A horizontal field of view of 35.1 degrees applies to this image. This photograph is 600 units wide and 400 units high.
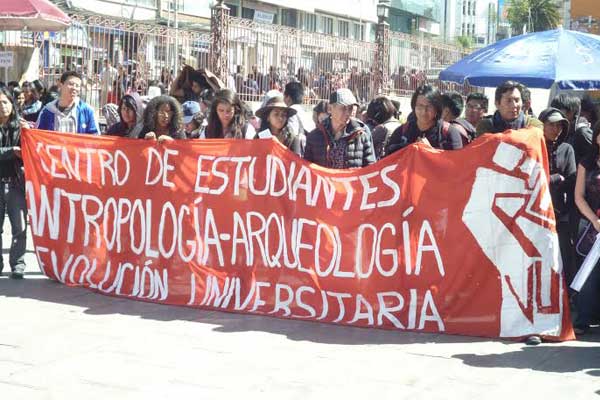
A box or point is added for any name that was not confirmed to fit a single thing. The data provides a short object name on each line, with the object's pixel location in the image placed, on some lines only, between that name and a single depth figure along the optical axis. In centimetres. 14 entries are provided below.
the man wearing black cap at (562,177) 743
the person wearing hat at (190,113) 1039
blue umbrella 948
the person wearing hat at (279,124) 822
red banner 665
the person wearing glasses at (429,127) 748
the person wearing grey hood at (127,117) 888
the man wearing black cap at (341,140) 757
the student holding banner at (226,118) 840
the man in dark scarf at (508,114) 732
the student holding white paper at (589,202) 676
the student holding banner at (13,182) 869
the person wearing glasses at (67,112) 903
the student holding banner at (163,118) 832
